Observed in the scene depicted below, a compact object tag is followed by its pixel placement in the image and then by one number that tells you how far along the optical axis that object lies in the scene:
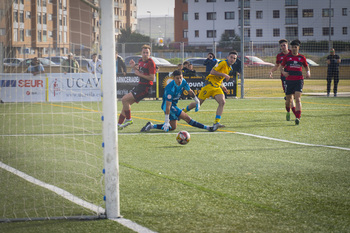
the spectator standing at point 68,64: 15.76
